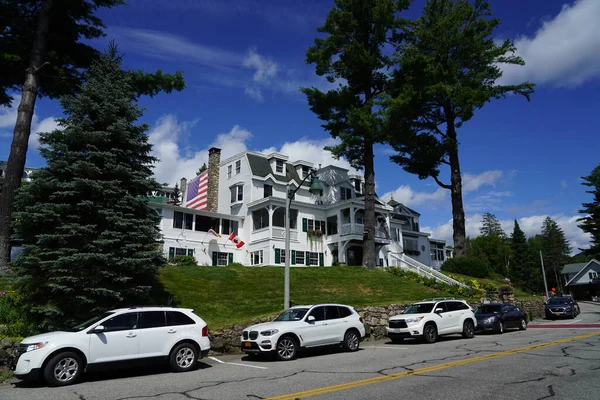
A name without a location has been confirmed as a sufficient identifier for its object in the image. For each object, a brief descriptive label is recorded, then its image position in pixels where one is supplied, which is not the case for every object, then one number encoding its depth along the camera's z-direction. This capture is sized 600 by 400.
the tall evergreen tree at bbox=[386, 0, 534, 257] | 32.19
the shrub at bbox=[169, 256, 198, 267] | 29.84
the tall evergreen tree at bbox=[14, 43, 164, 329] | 13.22
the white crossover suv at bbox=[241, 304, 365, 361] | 12.38
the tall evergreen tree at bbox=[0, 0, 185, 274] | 18.27
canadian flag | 36.31
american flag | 43.66
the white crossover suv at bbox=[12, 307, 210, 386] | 9.13
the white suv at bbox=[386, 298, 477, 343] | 16.16
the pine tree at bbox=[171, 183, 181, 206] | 62.72
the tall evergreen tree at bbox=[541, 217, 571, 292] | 99.62
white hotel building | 34.34
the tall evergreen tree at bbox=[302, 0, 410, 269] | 31.94
